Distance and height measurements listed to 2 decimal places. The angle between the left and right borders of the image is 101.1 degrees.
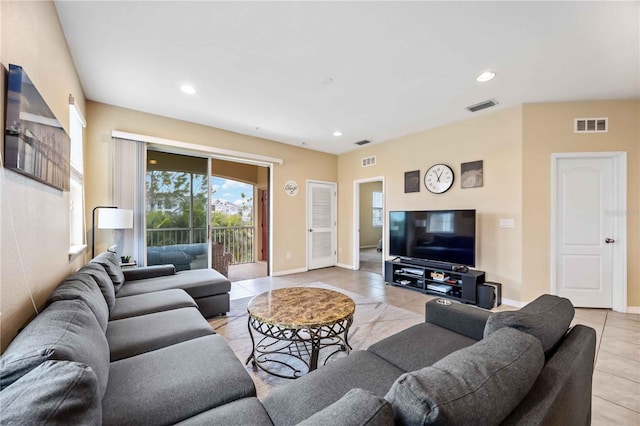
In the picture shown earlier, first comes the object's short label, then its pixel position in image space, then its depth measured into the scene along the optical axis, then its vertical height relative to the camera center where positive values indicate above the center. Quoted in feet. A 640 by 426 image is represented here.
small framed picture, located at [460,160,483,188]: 12.73 +1.92
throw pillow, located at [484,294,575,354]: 3.51 -1.52
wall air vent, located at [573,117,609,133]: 10.88 +3.68
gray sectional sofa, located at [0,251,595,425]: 2.17 -1.88
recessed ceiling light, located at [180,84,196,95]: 10.02 +4.82
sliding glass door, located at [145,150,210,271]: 13.11 +0.16
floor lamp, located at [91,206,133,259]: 10.03 -0.20
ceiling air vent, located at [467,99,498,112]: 11.18 +4.73
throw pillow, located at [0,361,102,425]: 1.99 -1.51
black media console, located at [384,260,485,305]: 11.83 -3.29
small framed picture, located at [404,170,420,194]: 15.23 +1.89
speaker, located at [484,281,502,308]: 11.50 -3.48
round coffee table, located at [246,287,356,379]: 5.88 -2.40
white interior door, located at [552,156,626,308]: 10.99 -0.69
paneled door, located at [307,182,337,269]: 18.97 -0.80
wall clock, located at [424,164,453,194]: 13.83 +1.89
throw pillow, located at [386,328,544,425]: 2.09 -1.53
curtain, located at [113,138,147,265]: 11.75 +1.10
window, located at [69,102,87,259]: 8.85 +1.09
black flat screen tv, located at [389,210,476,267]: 12.26 -1.15
